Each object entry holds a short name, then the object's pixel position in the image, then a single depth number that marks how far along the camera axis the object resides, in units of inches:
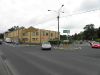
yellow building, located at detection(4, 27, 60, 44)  1801.0
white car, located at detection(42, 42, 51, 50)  673.2
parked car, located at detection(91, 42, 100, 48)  817.0
